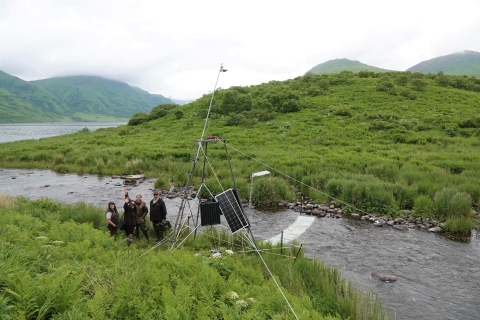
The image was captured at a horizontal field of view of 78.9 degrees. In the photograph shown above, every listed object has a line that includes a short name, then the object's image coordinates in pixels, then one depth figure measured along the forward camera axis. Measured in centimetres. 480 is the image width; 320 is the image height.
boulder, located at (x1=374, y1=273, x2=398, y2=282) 1015
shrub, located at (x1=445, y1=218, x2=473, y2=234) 1392
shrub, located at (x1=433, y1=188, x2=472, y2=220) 1486
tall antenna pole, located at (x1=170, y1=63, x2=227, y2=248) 984
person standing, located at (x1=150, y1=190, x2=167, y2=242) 1273
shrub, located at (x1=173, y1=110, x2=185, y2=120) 5544
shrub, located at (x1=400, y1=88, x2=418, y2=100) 4694
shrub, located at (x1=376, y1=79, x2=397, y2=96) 4956
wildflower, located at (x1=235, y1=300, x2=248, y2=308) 596
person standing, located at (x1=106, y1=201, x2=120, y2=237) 1223
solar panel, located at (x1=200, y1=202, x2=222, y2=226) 1052
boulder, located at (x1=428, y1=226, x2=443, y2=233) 1423
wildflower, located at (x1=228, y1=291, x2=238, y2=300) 630
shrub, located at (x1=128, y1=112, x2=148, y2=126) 6125
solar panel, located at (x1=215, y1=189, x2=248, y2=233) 987
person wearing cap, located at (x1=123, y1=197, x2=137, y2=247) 1231
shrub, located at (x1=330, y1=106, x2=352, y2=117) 4188
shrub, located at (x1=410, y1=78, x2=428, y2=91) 5100
